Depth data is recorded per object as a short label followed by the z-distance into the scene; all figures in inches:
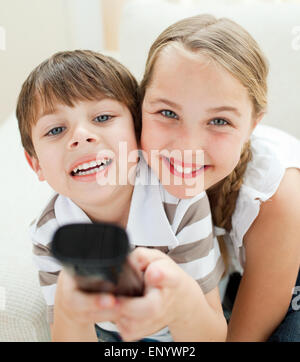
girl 26.1
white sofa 33.0
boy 27.4
